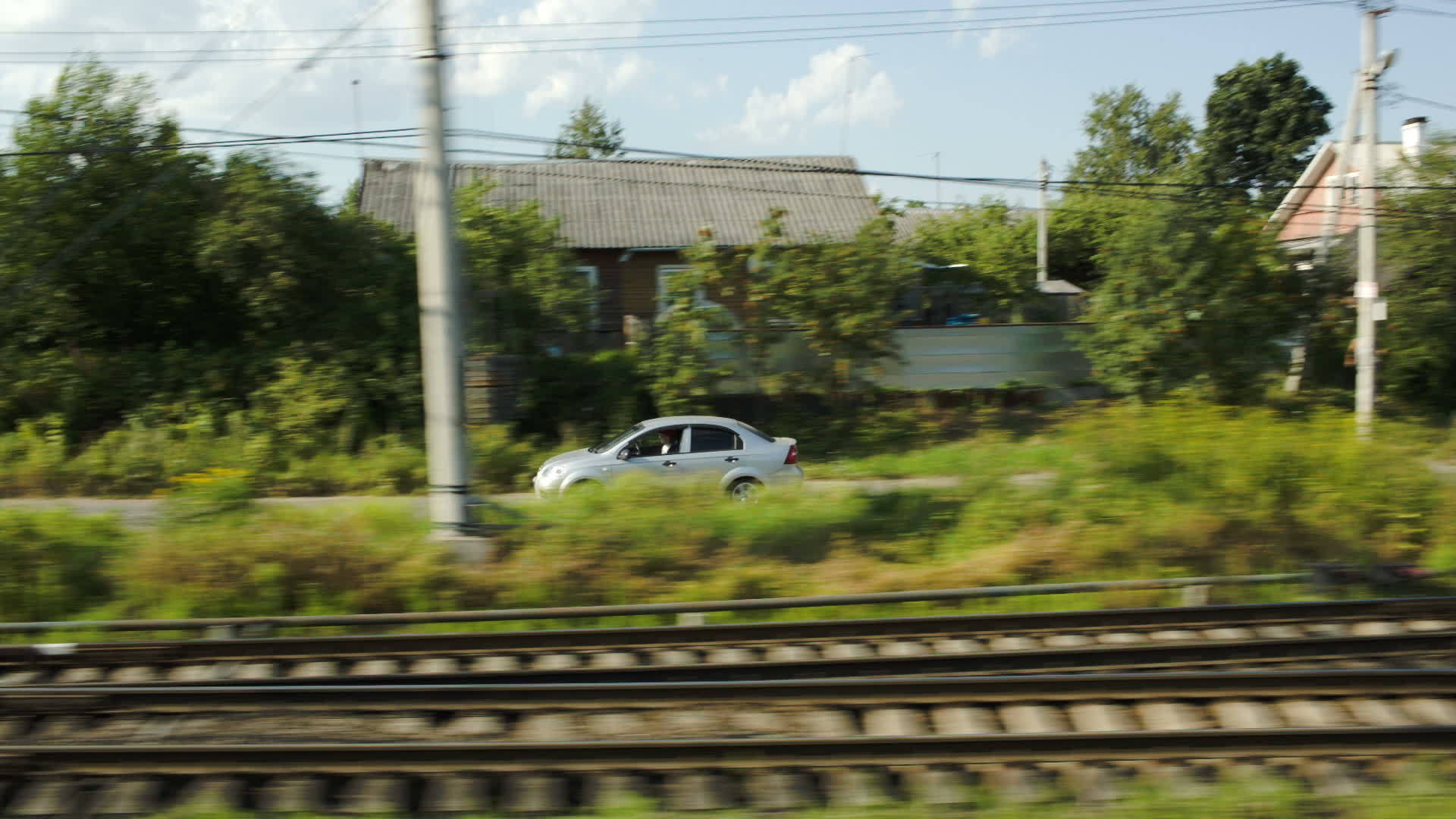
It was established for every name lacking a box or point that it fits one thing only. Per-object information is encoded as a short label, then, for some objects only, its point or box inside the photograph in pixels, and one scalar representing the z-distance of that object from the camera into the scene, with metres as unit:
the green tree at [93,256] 19.09
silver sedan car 13.85
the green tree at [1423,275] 20.14
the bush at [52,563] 9.44
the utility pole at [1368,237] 17.77
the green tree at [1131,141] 56.47
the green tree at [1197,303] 19.75
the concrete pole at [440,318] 9.75
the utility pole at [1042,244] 30.62
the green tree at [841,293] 19.14
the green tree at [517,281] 19.50
